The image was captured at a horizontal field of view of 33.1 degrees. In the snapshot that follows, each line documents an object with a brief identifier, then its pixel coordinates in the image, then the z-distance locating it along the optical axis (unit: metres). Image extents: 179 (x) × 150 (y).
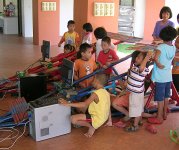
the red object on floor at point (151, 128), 3.70
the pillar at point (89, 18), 6.30
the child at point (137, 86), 3.53
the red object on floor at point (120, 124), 3.83
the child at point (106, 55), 4.36
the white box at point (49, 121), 3.27
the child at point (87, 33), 5.52
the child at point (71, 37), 5.83
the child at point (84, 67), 4.24
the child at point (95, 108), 3.36
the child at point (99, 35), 4.96
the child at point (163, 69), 3.67
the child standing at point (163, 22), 5.01
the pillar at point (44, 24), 9.71
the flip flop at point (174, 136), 3.49
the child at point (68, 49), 5.16
